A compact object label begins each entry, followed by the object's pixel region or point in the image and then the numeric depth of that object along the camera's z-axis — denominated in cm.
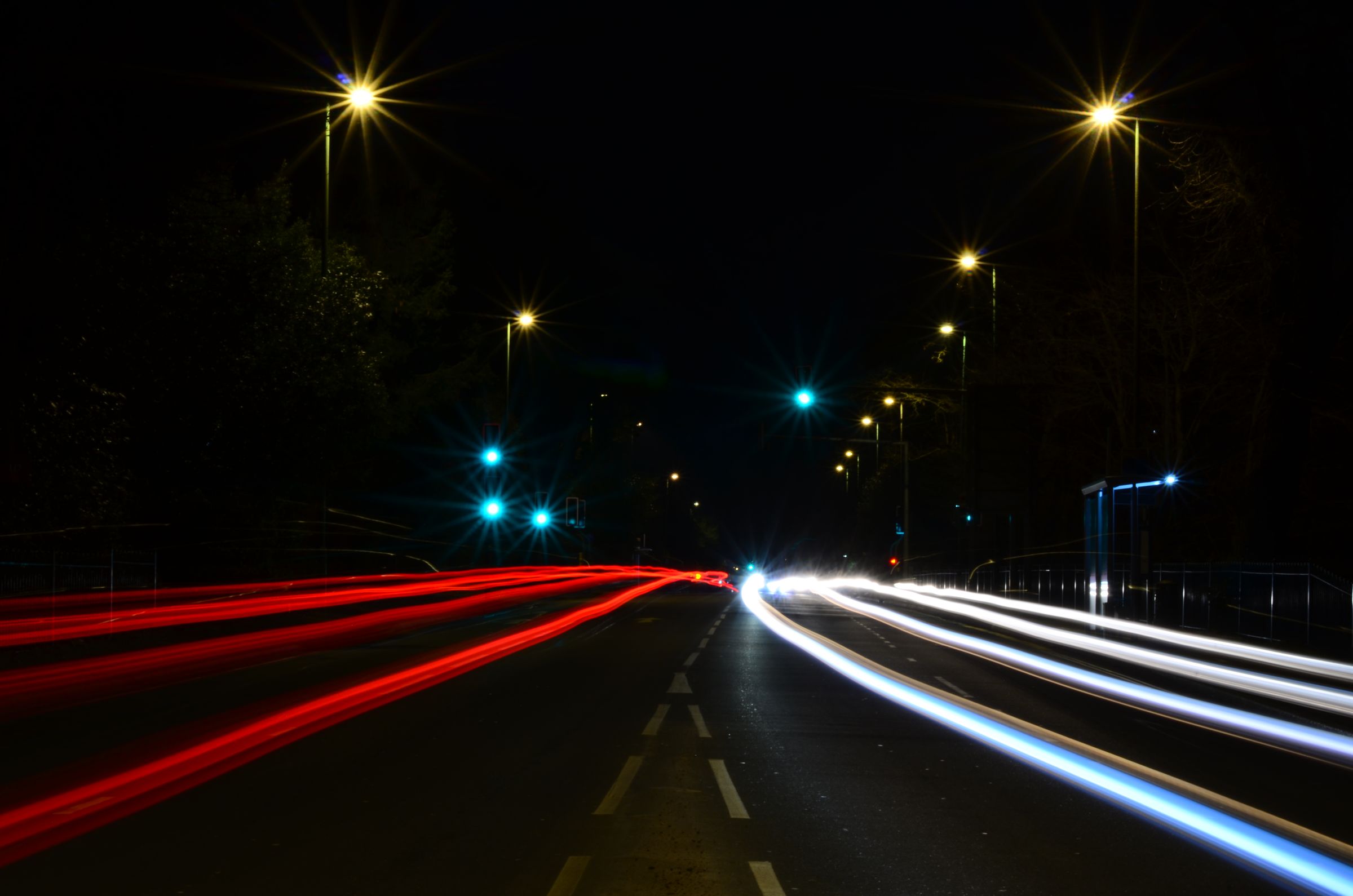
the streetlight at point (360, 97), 2530
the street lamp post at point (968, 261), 3853
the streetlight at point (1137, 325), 2864
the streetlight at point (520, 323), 5075
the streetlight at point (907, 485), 5433
